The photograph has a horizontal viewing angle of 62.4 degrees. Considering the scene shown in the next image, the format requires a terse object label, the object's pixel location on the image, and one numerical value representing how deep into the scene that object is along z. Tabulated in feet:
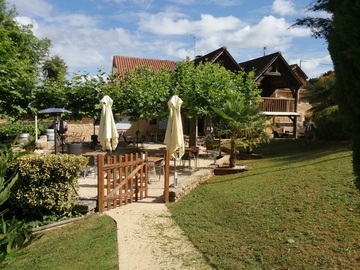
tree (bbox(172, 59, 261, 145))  41.83
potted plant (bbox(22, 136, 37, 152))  47.44
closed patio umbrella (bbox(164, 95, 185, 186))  28.91
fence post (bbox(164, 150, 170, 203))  25.72
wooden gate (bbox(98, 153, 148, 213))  23.85
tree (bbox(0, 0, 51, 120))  31.36
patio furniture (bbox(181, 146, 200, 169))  39.34
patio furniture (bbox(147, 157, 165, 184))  32.98
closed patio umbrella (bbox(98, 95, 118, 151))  33.04
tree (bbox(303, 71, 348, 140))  46.50
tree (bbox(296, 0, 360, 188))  8.60
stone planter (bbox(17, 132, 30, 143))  53.90
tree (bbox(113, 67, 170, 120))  44.83
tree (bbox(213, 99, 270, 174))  37.35
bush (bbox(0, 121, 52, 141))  53.99
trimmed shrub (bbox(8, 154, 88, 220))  22.49
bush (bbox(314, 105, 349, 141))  46.26
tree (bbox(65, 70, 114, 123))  49.29
